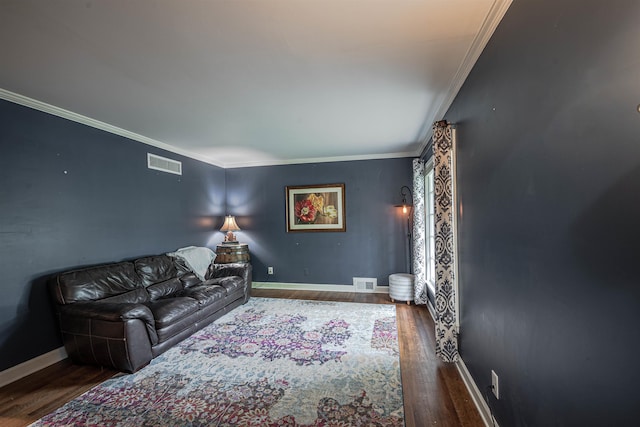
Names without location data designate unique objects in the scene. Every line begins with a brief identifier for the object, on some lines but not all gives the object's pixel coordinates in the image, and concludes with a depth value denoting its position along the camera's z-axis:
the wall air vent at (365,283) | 4.95
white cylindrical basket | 4.24
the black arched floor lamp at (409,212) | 4.76
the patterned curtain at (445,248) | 2.54
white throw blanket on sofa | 4.14
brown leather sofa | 2.45
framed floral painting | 5.12
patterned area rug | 1.91
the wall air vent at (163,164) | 3.95
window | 4.02
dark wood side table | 4.71
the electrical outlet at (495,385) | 1.65
